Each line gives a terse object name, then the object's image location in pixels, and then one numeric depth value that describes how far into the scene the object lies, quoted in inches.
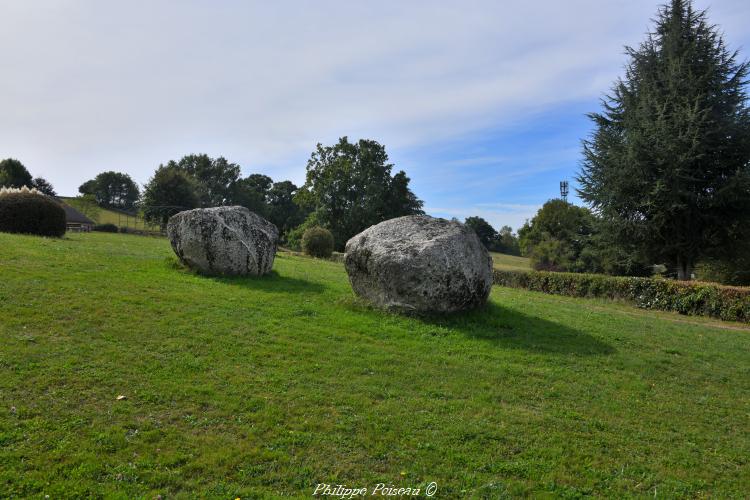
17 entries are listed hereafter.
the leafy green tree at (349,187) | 2112.5
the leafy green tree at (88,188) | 3878.0
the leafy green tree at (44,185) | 3076.3
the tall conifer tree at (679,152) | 954.1
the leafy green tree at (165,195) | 2356.1
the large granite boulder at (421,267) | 444.8
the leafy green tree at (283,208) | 3230.8
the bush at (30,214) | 841.2
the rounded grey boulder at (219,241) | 568.1
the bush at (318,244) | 1483.8
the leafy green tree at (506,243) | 3747.5
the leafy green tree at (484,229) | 3641.7
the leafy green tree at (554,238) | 1734.7
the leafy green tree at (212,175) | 3297.2
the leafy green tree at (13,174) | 2689.5
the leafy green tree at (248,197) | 3223.4
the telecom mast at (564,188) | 2779.8
